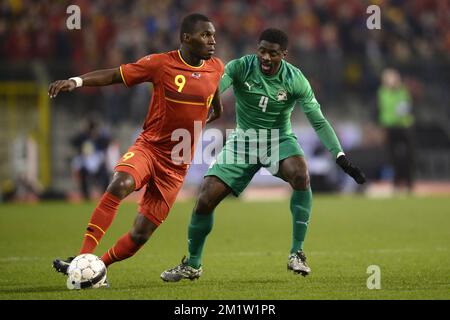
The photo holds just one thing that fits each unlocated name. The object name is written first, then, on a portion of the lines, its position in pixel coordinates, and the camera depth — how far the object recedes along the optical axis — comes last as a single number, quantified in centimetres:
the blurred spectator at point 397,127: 3847
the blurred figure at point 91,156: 3750
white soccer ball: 1440
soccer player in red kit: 1552
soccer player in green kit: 1652
